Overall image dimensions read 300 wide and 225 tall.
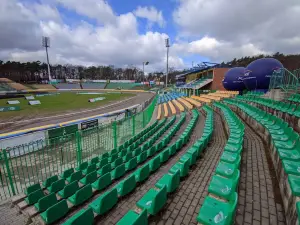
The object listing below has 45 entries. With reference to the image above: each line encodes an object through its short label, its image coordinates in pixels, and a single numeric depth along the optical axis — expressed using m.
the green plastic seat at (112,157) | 6.83
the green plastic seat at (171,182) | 3.76
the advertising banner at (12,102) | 34.69
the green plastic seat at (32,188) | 4.81
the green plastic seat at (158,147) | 7.38
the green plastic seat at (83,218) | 2.64
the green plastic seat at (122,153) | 7.46
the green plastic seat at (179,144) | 7.10
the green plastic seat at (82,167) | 6.41
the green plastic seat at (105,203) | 3.34
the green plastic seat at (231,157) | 4.01
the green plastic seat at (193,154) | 5.19
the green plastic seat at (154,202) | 3.08
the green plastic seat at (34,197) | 4.46
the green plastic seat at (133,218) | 2.41
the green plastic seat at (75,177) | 5.36
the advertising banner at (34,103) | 34.12
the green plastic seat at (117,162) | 6.09
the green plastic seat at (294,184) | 2.60
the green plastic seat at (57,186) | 4.88
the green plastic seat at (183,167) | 4.58
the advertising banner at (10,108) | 27.29
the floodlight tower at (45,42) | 80.88
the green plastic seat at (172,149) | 6.55
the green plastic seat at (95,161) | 6.95
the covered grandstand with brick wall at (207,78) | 32.72
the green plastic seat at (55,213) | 3.43
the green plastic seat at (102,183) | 4.57
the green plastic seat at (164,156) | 5.93
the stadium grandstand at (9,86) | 60.49
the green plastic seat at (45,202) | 3.98
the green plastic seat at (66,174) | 5.75
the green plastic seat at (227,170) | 3.46
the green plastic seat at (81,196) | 3.95
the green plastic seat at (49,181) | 5.36
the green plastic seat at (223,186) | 2.91
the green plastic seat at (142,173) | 4.66
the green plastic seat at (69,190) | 4.40
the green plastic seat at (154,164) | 5.29
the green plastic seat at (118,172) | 5.18
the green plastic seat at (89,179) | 5.01
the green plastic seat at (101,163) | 6.39
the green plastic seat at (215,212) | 2.23
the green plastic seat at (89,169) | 5.86
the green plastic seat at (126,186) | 4.03
